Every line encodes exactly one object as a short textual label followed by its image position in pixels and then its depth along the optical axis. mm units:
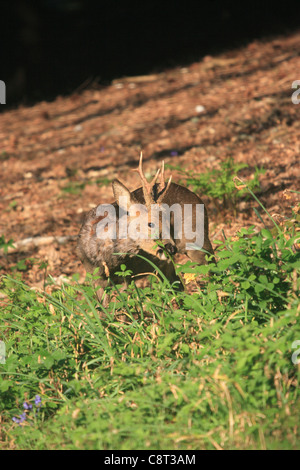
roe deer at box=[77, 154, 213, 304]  10461
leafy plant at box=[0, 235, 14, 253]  12784
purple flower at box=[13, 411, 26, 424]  7243
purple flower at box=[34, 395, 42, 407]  7331
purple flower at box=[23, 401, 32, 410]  7371
